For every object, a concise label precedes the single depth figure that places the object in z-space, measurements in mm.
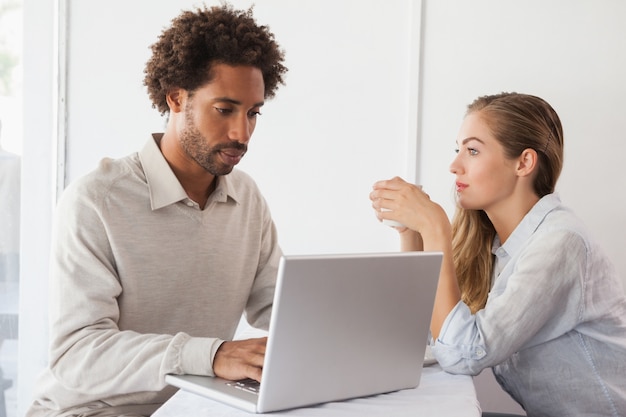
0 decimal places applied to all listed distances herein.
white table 2139
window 3541
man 2293
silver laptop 2087
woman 2452
